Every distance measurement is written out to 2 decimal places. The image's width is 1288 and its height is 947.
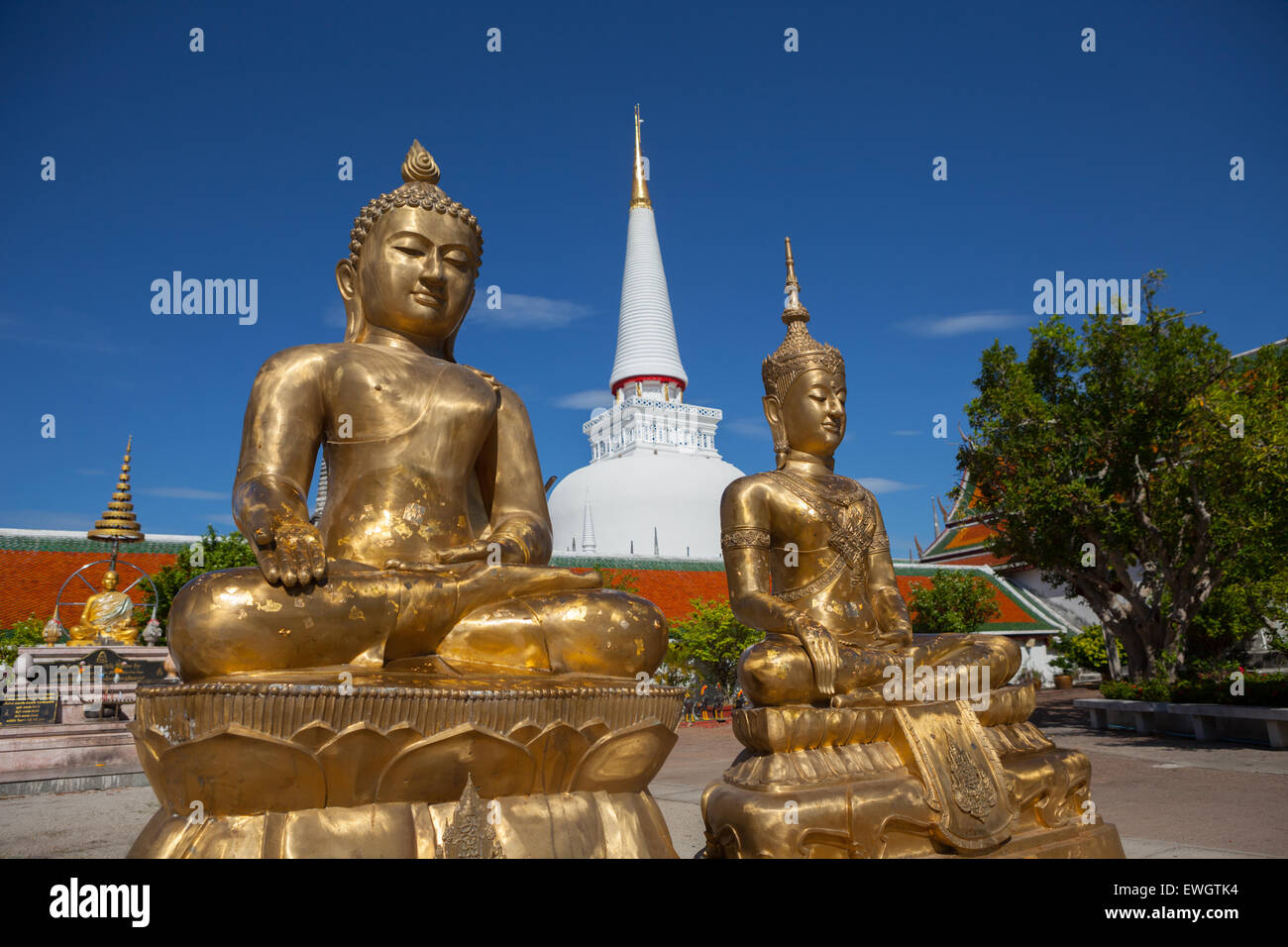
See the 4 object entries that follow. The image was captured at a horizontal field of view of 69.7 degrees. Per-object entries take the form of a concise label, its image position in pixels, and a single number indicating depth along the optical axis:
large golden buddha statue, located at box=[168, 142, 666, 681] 2.96
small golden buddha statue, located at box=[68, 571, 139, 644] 16.12
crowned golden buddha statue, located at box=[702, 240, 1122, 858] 4.02
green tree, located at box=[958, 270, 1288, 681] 10.73
